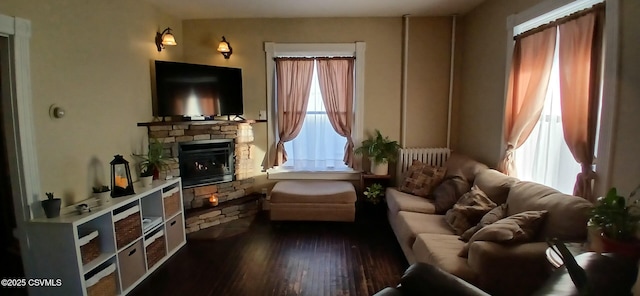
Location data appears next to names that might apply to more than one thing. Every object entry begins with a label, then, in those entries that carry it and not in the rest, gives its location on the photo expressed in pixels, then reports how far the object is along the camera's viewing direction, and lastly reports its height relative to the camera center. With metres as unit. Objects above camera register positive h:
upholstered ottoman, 3.67 -0.98
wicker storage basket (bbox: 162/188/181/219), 3.05 -0.81
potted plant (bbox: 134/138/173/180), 3.09 -0.39
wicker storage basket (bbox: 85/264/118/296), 2.16 -1.15
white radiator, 4.11 -0.46
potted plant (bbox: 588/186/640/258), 1.49 -0.51
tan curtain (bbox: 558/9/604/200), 2.04 +0.23
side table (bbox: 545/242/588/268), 1.53 -0.69
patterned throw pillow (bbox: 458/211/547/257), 1.88 -0.66
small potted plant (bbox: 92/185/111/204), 2.39 -0.55
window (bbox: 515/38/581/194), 2.40 -0.23
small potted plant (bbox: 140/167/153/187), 2.89 -0.51
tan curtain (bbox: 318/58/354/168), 4.16 +0.42
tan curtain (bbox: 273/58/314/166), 4.17 +0.36
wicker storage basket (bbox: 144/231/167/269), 2.74 -1.14
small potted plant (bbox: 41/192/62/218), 2.13 -0.57
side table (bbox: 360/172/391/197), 4.06 -0.76
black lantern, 2.60 -0.49
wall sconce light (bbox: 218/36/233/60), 3.97 +0.95
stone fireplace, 3.54 -0.42
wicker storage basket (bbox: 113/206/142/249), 2.39 -0.83
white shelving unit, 2.09 -0.92
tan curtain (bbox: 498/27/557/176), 2.52 +0.31
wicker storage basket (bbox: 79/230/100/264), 2.15 -0.88
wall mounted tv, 3.54 +0.39
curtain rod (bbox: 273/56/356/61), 4.15 +0.86
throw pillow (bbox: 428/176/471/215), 3.07 -0.71
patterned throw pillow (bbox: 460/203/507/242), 2.31 -0.73
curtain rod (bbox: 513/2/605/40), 2.02 +0.76
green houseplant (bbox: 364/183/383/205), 3.99 -0.91
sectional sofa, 1.79 -0.80
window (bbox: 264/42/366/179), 4.11 -0.11
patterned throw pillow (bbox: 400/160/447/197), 3.49 -0.65
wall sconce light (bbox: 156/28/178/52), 3.51 +0.95
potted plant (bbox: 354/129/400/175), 4.00 -0.39
